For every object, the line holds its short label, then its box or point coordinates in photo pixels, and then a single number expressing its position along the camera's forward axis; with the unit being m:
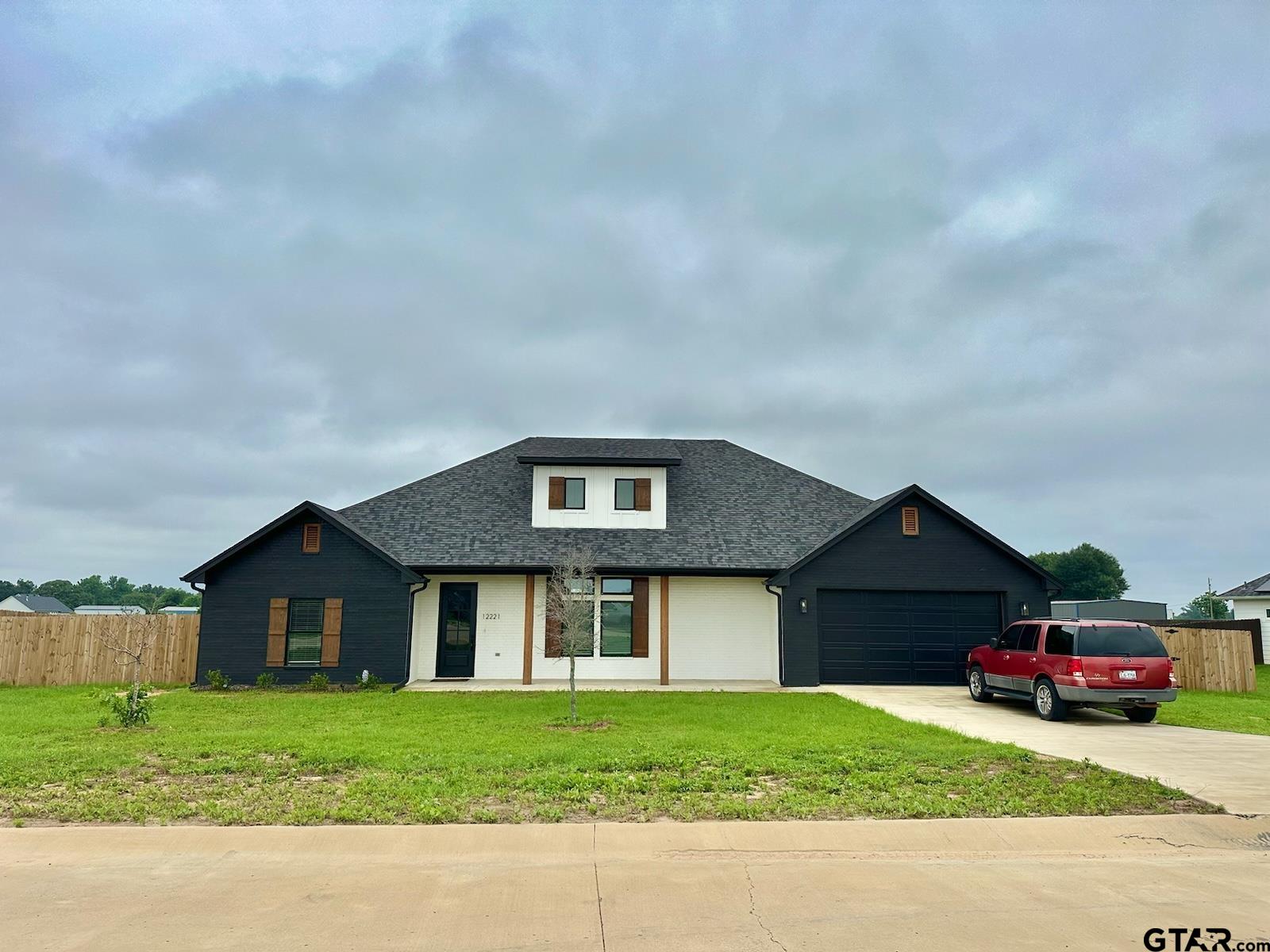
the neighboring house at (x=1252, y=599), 38.12
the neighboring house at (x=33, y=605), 70.25
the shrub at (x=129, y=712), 11.79
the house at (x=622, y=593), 19.50
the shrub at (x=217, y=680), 18.59
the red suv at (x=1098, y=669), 13.16
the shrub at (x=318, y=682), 18.59
